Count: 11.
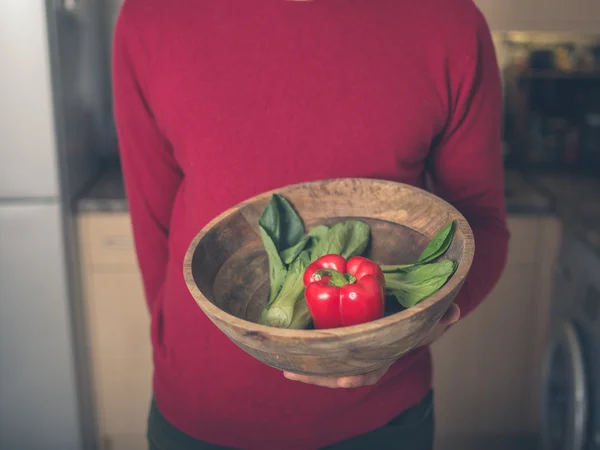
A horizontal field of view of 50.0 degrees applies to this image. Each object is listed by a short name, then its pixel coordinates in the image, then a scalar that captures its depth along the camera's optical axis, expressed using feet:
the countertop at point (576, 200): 5.25
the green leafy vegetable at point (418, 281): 2.16
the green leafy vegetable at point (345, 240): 2.53
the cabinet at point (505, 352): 6.04
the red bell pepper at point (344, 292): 2.18
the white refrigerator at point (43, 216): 5.35
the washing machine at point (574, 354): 5.01
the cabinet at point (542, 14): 6.25
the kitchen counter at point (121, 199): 5.80
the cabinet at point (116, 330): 5.90
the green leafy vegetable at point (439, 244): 2.31
